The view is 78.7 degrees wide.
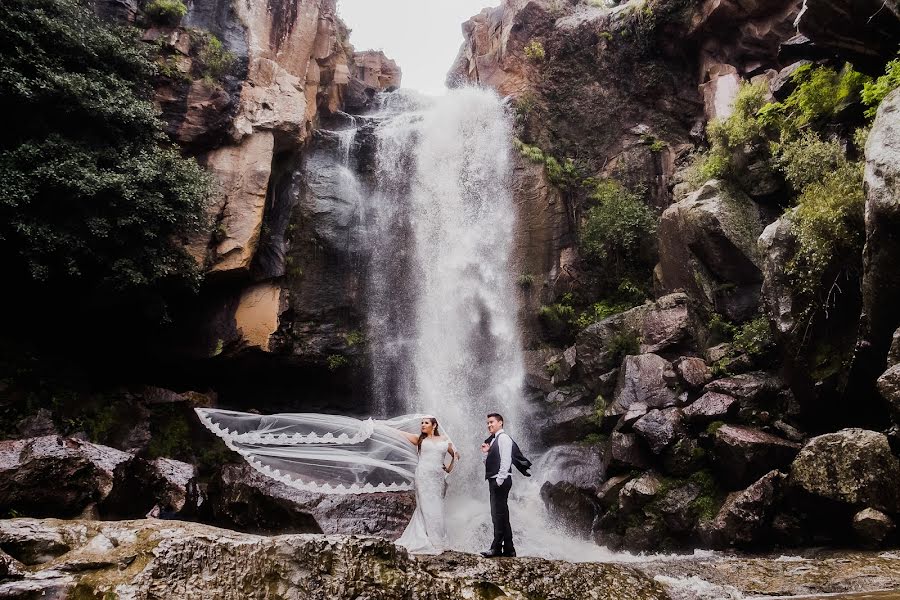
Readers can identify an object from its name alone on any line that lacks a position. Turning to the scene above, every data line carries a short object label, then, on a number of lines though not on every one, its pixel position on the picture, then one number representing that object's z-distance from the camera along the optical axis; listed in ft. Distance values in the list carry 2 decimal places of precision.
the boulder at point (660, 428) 33.55
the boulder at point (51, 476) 23.71
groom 20.44
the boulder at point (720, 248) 39.60
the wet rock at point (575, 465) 38.11
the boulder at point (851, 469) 22.09
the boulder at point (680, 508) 30.89
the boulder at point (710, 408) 32.60
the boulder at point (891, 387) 21.54
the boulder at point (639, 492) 32.79
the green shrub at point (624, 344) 42.58
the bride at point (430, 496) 21.61
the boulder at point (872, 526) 21.45
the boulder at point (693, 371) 35.91
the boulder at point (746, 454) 28.91
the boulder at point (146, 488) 26.84
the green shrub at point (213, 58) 48.73
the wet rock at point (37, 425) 36.70
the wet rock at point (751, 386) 32.42
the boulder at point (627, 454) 34.83
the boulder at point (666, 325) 40.40
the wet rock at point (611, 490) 34.60
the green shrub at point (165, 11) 47.26
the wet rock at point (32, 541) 13.07
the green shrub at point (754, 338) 35.09
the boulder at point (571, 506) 36.22
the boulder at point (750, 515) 26.89
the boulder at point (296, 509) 32.86
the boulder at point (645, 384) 36.68
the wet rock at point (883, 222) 21.31
